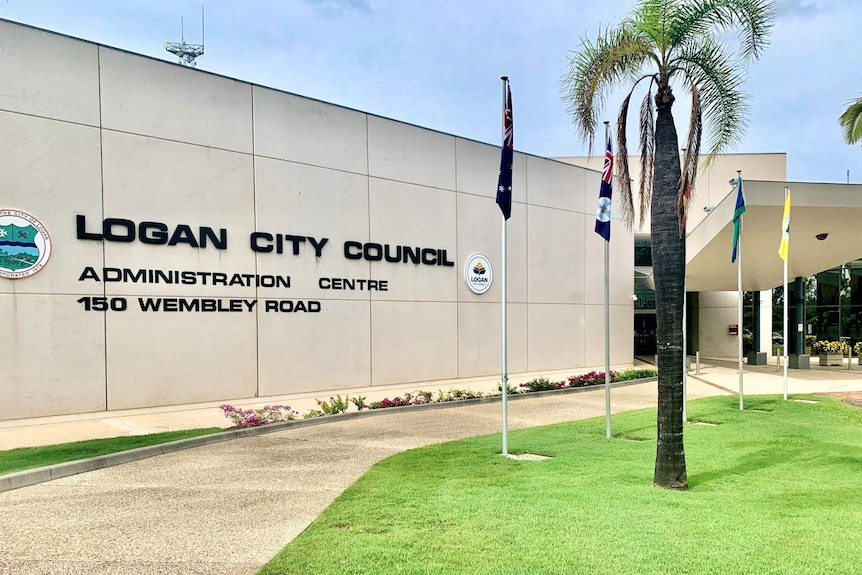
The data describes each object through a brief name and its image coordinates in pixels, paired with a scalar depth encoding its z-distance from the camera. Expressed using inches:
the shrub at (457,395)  658.8
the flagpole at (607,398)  449.4
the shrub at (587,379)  799.7
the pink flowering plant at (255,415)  481.4
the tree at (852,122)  1004.6
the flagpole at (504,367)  385.6
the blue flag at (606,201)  434.1
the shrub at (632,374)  889.5
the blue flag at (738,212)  634.2
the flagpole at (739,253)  608.1
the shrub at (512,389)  715.7
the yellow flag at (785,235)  650.2
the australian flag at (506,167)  398.6
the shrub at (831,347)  1202.6
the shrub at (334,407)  552.1
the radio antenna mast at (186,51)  969.5
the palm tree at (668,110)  301.4
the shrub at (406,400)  594.6
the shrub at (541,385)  749.9
